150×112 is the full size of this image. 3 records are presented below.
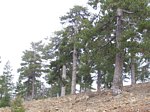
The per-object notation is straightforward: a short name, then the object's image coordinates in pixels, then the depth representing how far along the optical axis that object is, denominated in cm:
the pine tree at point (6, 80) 4646
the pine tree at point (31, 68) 4214
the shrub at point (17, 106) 1331
